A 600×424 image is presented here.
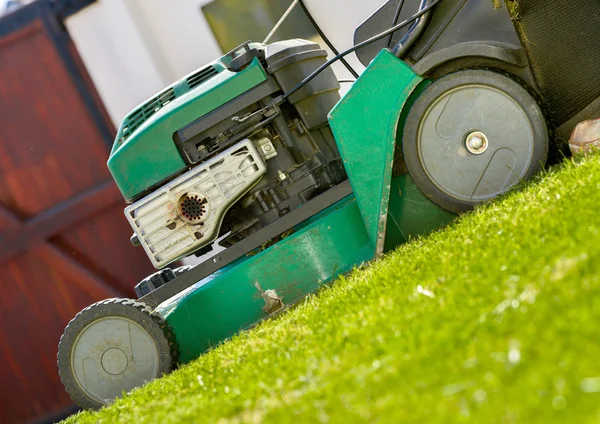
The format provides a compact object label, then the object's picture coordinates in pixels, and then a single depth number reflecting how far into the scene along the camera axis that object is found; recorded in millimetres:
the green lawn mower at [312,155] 6618
